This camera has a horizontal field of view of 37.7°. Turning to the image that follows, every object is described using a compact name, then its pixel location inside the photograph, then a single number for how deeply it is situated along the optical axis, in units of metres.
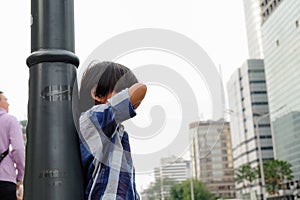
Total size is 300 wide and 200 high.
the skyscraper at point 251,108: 94.06
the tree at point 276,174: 62.12
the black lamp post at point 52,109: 1.46
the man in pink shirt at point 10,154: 3.32
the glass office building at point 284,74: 70.88
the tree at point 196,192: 68.75
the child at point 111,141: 1.48
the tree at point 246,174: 69.25
